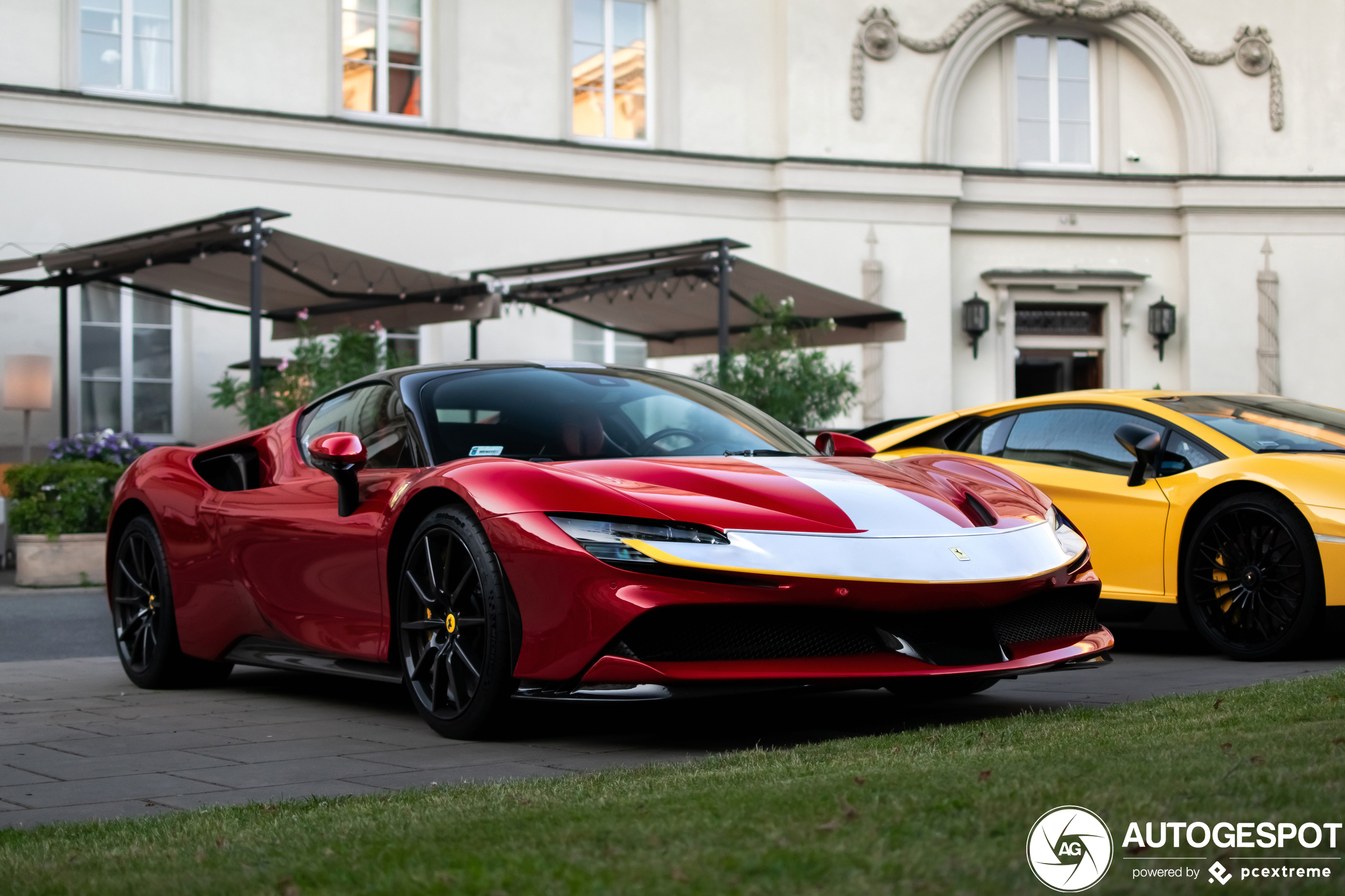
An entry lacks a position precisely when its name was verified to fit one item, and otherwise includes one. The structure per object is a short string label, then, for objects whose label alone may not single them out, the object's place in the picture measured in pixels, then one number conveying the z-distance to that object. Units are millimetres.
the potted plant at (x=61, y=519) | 11422
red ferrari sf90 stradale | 4371
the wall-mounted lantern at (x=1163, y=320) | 22781
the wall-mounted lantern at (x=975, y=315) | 21969
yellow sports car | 6512
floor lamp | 15141
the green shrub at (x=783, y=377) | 13289
